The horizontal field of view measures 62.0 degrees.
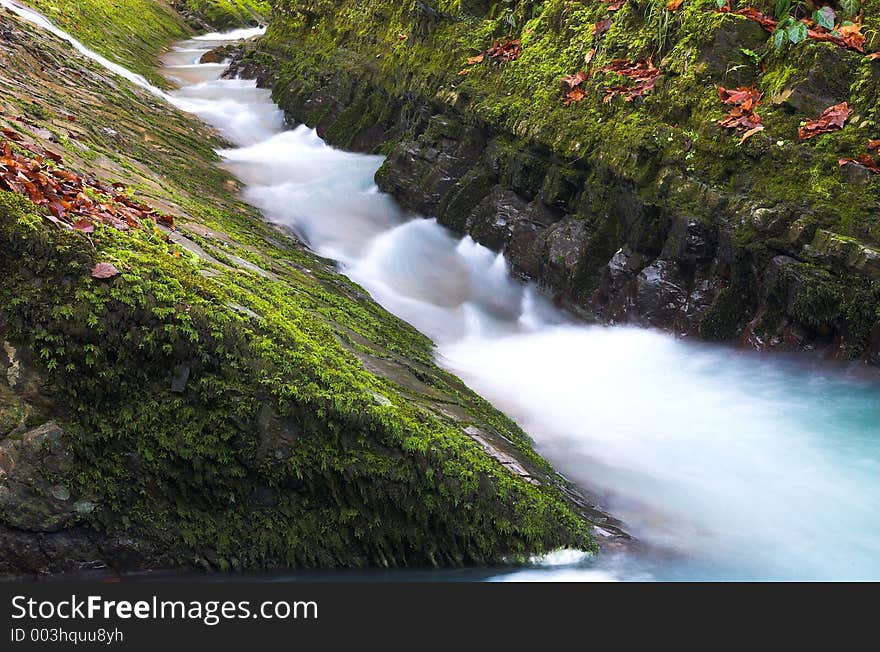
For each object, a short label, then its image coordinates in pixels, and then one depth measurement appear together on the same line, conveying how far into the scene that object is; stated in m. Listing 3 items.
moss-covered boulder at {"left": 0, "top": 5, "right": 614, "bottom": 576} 4.63
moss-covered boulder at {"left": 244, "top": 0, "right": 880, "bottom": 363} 9.02
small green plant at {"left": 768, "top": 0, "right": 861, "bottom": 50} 9.50
